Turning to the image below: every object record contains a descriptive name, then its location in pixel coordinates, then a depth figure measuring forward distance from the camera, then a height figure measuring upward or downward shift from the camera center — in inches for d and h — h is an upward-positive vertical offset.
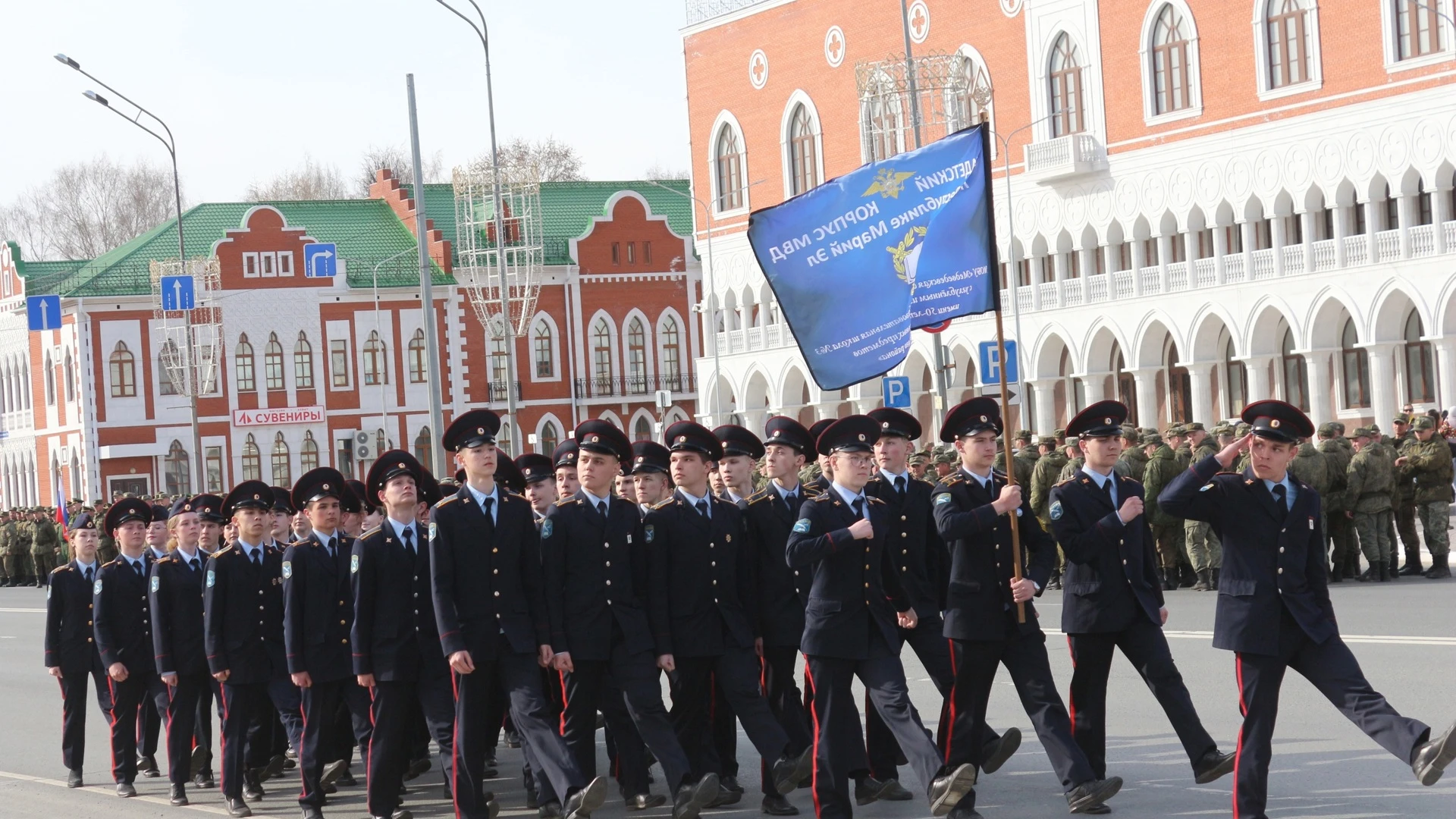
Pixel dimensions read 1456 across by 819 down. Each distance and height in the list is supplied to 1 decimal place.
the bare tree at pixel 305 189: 3809.1 +463.8
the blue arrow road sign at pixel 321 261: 2613.2 +224.7
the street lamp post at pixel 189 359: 1612.9 +73.4
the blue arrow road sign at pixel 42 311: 2057.1 +142.1
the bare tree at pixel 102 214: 3565.5 +412.5
